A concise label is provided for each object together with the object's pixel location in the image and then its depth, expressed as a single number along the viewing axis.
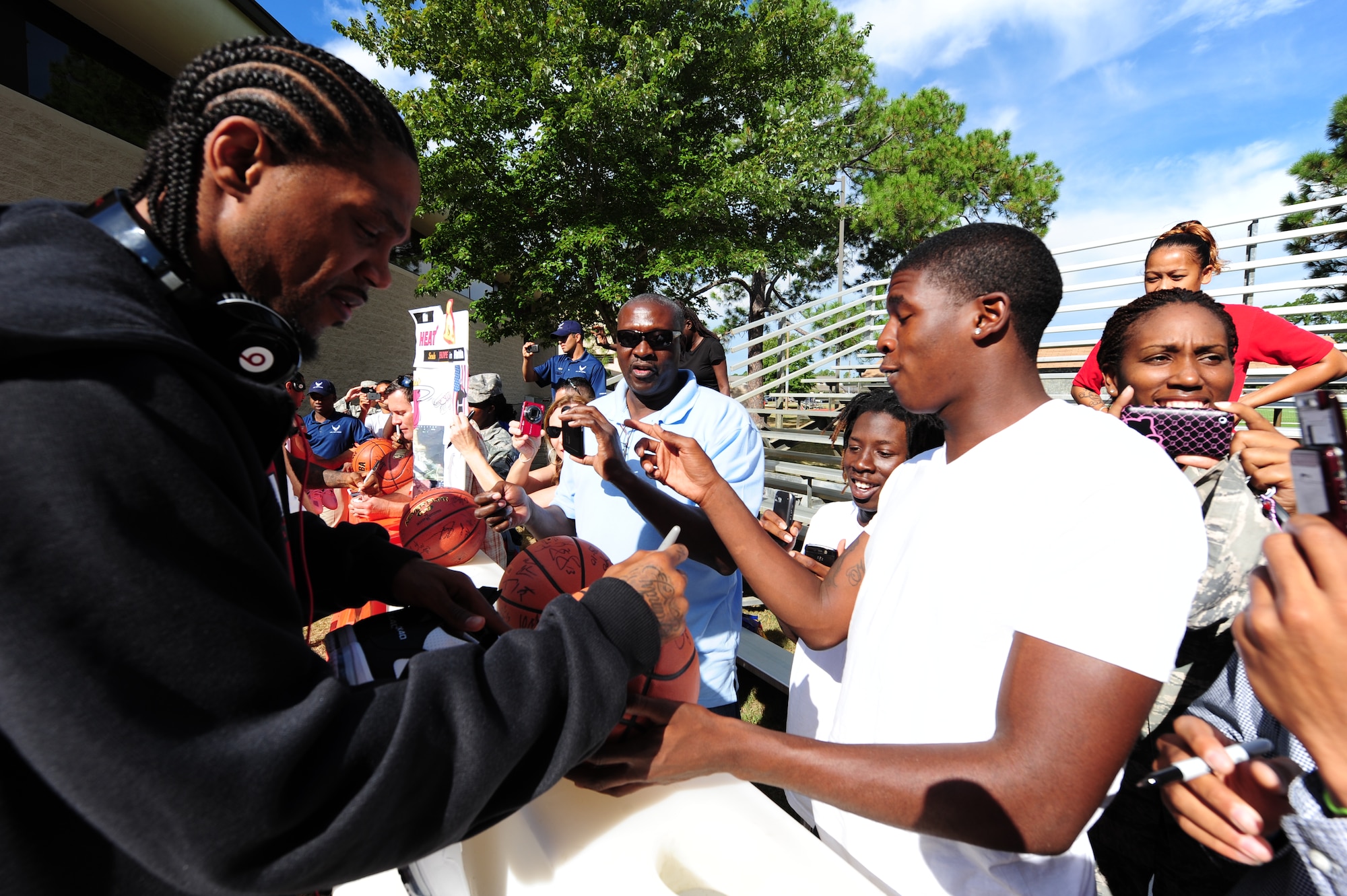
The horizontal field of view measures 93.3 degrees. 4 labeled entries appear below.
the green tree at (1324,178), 16.61
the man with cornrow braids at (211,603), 0.68
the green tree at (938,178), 24.08
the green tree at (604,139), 15.46
